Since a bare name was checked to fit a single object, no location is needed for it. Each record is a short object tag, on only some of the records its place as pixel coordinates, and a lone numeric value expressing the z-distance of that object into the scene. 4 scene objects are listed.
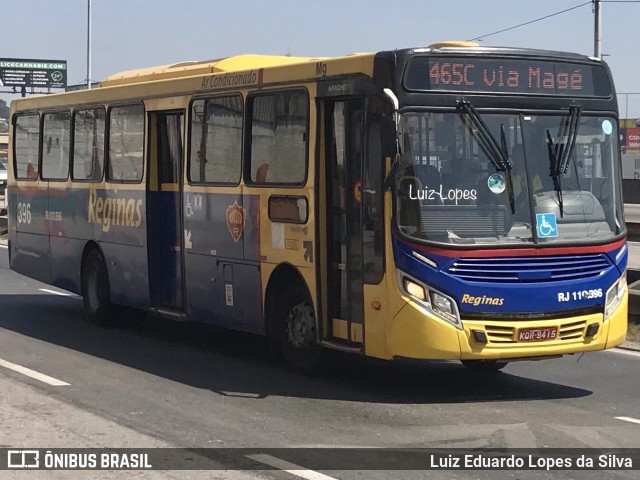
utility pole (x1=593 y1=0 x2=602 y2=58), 39.97
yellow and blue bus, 10.19
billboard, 116.25
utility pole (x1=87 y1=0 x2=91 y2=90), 49.56
